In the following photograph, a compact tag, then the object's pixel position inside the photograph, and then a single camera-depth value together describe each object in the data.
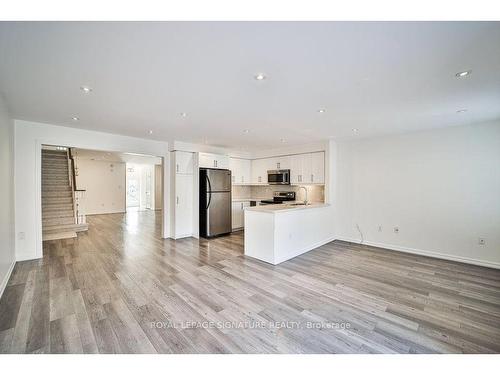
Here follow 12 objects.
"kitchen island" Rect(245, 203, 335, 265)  3.74
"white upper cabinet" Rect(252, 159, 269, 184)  6.62
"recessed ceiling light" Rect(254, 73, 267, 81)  2.04
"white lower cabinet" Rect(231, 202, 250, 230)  6.39
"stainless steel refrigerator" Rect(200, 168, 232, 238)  5.45
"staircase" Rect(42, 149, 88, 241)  5.75
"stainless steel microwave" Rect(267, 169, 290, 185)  5.88
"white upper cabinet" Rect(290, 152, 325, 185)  5.30
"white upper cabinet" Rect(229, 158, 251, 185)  6.55
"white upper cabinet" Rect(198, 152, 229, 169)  5.56
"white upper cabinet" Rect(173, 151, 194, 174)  5.30
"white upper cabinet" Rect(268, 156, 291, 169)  5.99
